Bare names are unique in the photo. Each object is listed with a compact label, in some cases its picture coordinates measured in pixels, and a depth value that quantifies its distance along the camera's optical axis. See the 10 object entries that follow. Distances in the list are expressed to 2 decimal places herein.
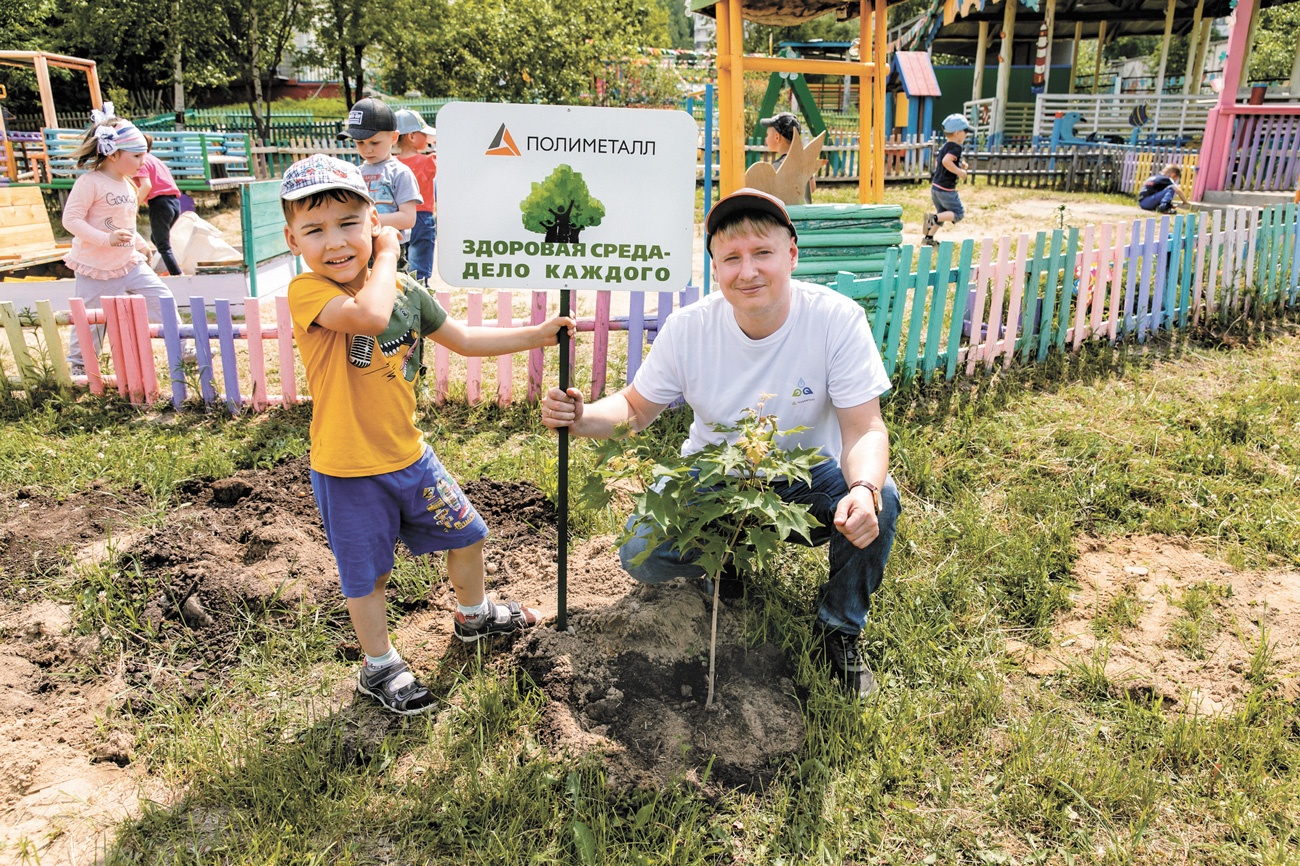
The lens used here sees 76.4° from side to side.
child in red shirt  6.23
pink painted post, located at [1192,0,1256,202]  9.86
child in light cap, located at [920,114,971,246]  10.03
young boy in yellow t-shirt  2.19
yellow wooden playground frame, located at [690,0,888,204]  5.54
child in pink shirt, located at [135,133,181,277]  8.02
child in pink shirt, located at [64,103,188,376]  5.19
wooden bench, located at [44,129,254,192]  12.62
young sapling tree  2.11
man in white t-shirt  2.41
